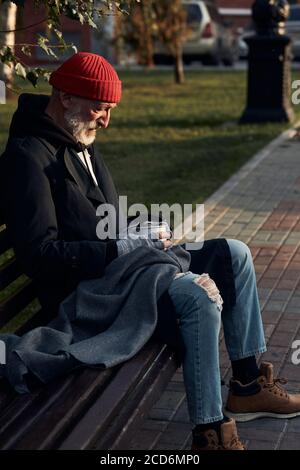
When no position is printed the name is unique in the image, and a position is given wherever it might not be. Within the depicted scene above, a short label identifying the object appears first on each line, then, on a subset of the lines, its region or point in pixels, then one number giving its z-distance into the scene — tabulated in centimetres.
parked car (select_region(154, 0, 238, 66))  2742
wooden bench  346
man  405
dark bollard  1346
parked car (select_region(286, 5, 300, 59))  2741
